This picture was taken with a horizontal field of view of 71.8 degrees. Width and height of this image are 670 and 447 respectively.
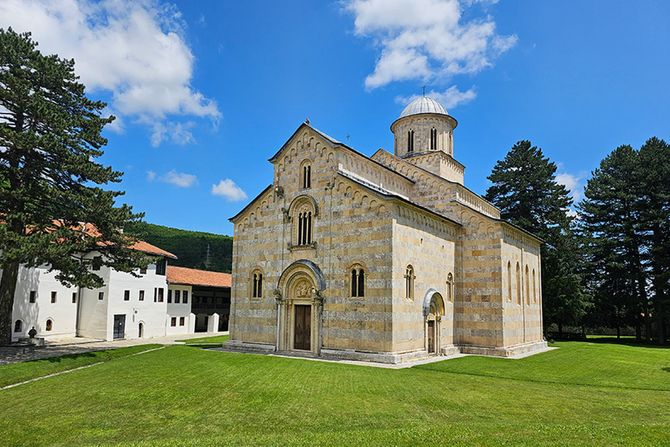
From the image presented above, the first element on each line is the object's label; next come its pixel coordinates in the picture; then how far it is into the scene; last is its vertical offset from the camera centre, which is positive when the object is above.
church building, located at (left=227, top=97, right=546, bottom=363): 21.03 +1.02
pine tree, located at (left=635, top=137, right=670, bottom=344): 38.22 +5.97
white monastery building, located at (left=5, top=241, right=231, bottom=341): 30.72 -1.63
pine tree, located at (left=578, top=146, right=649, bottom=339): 40.44 +3.98
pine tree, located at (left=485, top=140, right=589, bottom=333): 38.34 +6.44
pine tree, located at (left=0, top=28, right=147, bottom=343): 21.20 +5.40
